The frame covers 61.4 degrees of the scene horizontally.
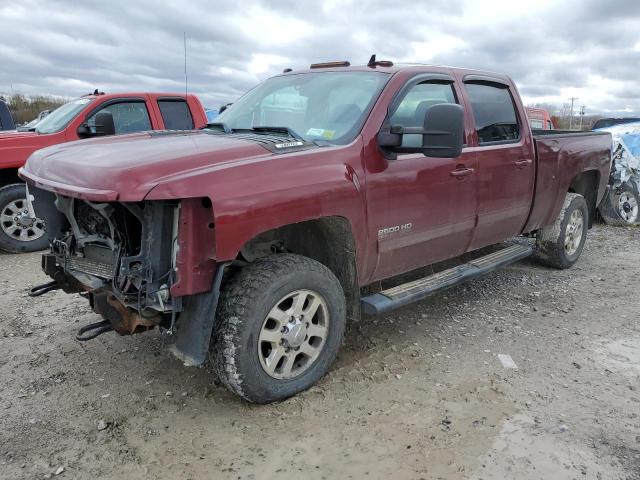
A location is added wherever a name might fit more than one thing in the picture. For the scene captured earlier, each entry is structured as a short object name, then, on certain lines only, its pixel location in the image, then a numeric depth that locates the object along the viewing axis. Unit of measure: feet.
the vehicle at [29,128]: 23.94
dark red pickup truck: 8.86
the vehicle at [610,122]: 38.47
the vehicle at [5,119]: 30.75
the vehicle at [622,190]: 28.66
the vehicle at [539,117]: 49.19
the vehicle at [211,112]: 48.38
